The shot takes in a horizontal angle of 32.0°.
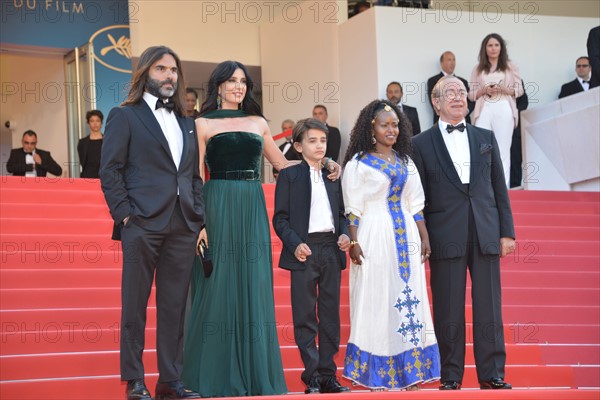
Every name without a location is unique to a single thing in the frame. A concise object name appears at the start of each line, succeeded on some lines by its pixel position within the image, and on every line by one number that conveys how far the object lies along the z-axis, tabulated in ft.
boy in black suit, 19.08
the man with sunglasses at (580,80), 44.65
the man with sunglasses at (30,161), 43.65
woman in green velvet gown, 17.90
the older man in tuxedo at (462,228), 19.19
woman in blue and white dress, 19.11
